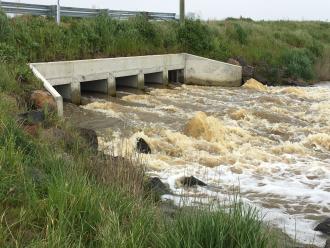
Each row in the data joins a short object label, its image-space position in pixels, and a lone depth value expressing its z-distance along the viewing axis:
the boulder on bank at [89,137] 8.38
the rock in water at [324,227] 6.29
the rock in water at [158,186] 6.86
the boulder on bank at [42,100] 9.68
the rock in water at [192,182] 7.82
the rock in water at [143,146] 10.14
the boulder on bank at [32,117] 7.32
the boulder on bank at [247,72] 22.71
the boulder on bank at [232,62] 22.80
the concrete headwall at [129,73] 14.84
